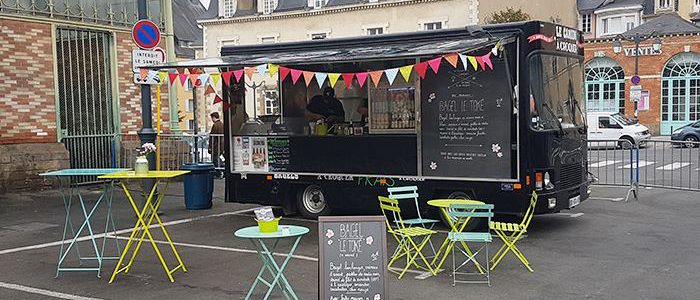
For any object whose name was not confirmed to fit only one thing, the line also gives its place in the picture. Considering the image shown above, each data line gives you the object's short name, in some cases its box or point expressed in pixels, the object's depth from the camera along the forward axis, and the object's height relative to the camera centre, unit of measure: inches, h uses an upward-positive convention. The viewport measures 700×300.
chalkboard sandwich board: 215.5 -39.6
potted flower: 297.7 -14.7
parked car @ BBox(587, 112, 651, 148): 1173.5 -9.6
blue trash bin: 504.7 -40.3
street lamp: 1466.5 +165.7
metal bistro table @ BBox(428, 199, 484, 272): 299.8 -42.1
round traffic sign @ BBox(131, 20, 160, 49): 427.8 +57.1
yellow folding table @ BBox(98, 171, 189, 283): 290.7 -26.2
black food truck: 380.8 +3.0
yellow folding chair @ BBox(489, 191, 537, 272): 307.6 -45.7
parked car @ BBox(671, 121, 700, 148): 1204.5 -20.7
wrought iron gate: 617.0 +30.0
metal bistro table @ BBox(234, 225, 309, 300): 215.2 -32.0
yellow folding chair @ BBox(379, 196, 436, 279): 301.6 -52.8
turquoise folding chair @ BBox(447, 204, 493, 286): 286.8 -44.6
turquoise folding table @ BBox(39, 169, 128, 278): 299.0 -55.4
